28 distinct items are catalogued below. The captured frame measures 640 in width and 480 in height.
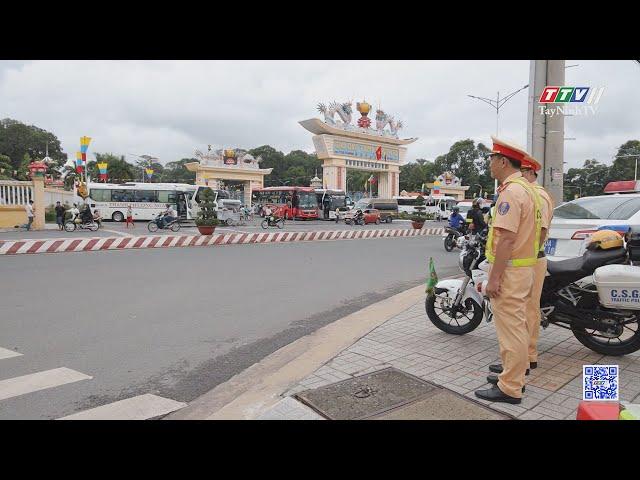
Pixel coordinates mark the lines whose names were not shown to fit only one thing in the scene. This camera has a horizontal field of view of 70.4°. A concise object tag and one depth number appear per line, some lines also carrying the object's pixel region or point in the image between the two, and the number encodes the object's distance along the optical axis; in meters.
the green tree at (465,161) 73.31
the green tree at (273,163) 86.31
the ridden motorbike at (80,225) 21.62
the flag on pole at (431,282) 5.07
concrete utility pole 7.78
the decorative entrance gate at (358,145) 41.34
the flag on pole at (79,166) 39.04
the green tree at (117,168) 62.19
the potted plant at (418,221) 25.48
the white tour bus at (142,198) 31.11
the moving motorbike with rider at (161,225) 23.69
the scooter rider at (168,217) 24.08
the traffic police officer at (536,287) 3.92
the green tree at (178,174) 98.44
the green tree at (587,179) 63.14
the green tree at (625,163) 57.44
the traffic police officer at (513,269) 3.15
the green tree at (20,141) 60.81
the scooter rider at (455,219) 15.99
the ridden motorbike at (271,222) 26.11
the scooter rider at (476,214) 10.80
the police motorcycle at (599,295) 3.83
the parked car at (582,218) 5.84
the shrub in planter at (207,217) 18.92
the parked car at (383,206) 37.75
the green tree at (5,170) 39.81
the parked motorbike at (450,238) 15.11
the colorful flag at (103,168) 43.62
